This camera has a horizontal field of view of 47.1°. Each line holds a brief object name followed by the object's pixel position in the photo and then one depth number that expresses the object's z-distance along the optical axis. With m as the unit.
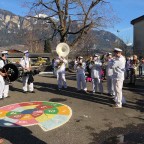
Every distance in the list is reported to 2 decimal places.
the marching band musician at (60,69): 8.41
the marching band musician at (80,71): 7.85
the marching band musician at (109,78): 7.01
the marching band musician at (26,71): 7.97
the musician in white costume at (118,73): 5.85
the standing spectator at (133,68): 9.00
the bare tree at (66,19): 19.81
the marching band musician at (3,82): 6.83
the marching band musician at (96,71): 7.32
